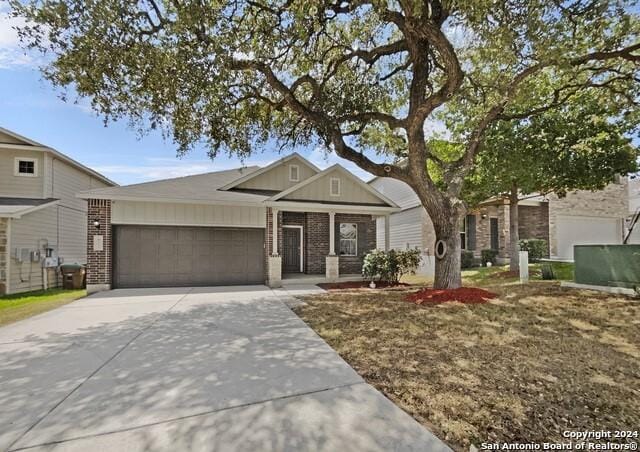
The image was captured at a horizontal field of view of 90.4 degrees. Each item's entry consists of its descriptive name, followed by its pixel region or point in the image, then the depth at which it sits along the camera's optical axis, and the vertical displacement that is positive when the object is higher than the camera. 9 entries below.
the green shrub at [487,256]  17.14 -1.13
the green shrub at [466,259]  16.94 -1.28
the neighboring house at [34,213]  11.66 +1.01
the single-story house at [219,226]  11.13 +0.41
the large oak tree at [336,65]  6.17 +4.18
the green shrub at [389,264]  12.29 -1.09
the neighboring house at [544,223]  17.58 +0.67
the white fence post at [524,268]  11.26 -1.18
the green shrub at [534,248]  16.75 -0.70
